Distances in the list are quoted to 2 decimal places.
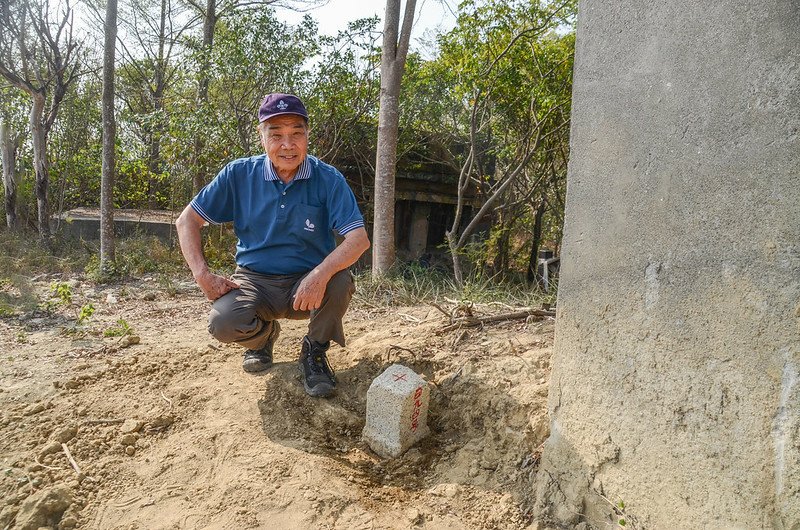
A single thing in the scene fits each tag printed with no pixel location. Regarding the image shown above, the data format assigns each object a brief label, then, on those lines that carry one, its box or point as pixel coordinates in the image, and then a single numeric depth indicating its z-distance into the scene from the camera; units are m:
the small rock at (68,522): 2.18
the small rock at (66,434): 2.65
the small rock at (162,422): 2.75
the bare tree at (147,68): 13.39
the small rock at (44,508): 2.18
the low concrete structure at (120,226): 8.95
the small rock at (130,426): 2.70
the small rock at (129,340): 3.86
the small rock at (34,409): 2.89
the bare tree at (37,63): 7.46
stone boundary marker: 2.56
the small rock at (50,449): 2.56
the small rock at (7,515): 2.20
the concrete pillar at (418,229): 9.08
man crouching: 2.96
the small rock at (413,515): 2.17
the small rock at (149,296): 5.71
